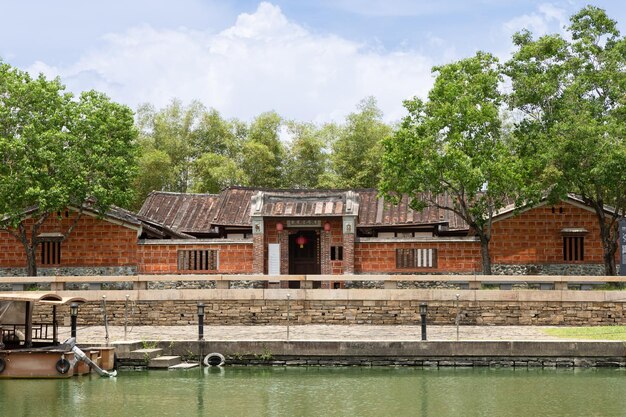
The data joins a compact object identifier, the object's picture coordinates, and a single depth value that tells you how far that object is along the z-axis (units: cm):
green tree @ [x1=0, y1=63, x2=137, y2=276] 3631
